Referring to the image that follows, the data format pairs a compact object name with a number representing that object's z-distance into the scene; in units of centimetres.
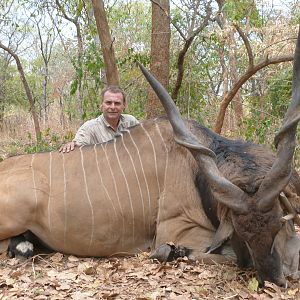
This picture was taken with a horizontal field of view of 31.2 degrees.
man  397
